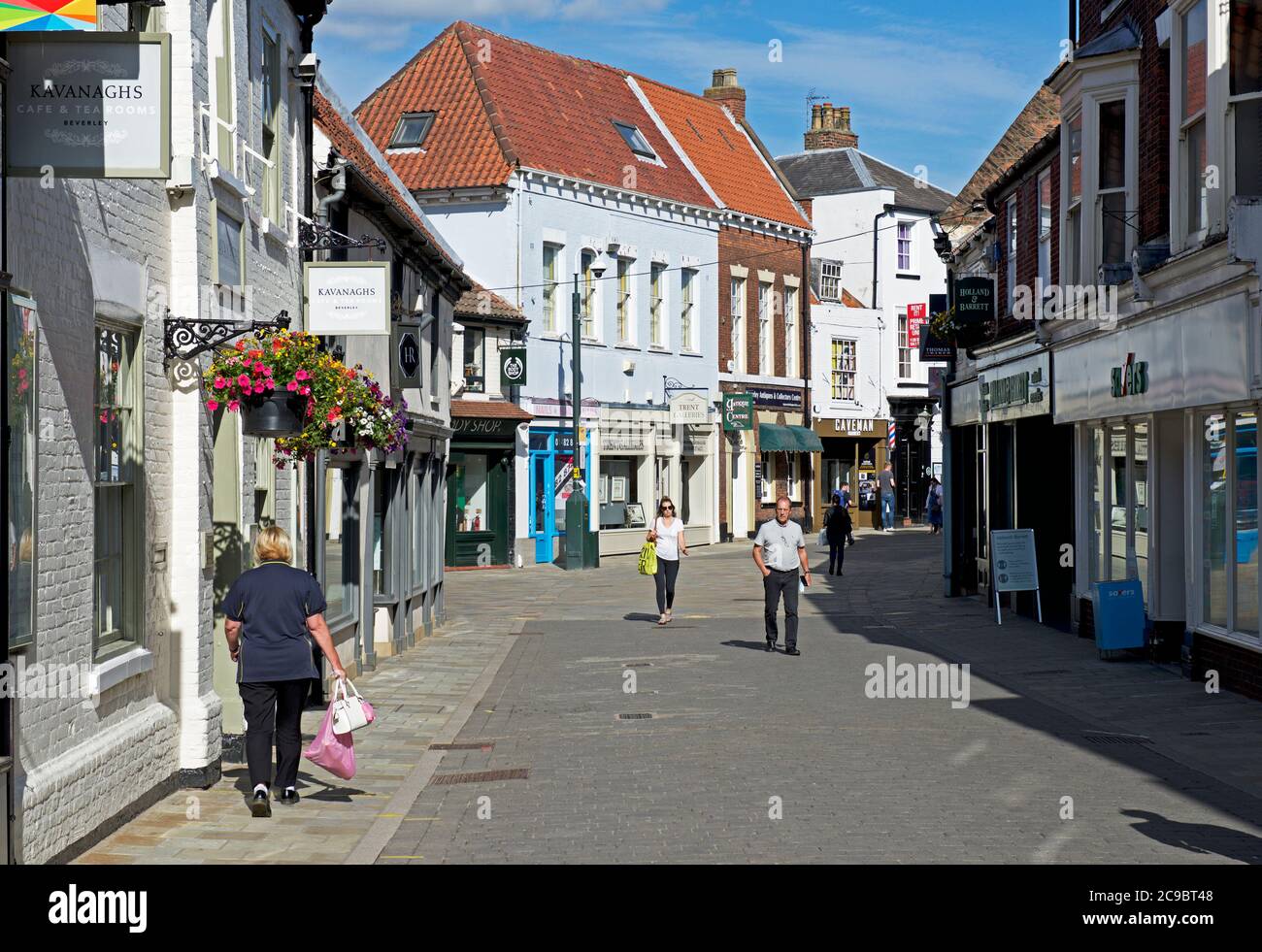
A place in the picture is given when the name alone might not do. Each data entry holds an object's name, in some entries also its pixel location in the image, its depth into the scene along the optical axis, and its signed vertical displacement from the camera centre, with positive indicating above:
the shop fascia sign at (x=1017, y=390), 22.36 +1.40
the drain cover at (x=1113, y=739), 12.32 -1.97
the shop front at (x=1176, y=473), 14.56 +0.12
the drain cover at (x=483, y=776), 11.16 -2.04
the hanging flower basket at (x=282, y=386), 10.45 +0.67
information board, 22.02 -1.06
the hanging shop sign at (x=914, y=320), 56.12 +5.78
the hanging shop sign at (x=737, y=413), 45.66 +2.04
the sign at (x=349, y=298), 14.14 +1.66
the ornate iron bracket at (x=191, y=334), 10.36 +0.99
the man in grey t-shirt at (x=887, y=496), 51.94 -0.39
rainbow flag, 6.84 +2.06
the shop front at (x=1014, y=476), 23.27 +0.14
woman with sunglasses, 22.73 -0.90
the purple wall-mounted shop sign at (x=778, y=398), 48.09 +2.67
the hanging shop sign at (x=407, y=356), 20.41 +1.67
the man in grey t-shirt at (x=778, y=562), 19.11 -0.92
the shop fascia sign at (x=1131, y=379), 16.94 +1.13
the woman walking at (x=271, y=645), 9.77 -0.98
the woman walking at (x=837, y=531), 32.81 -0.96
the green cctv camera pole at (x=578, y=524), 36.03 -0.87
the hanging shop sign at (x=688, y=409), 43.28 +2.06
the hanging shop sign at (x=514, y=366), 36.09 +2.69
